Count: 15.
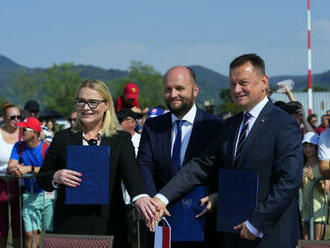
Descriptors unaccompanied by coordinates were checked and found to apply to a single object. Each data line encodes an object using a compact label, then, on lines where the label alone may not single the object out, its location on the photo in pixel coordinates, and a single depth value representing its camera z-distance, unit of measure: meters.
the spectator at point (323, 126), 11.22
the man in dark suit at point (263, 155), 3.39
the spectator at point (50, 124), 12.76
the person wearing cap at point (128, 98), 7.10
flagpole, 19.05
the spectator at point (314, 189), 6.74
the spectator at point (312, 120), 14.20
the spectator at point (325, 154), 5.85
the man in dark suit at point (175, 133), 4.15
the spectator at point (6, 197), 7.28
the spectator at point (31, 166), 7.09
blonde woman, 3.98
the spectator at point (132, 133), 6.29
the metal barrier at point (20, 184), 6.93
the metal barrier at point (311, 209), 6.22
